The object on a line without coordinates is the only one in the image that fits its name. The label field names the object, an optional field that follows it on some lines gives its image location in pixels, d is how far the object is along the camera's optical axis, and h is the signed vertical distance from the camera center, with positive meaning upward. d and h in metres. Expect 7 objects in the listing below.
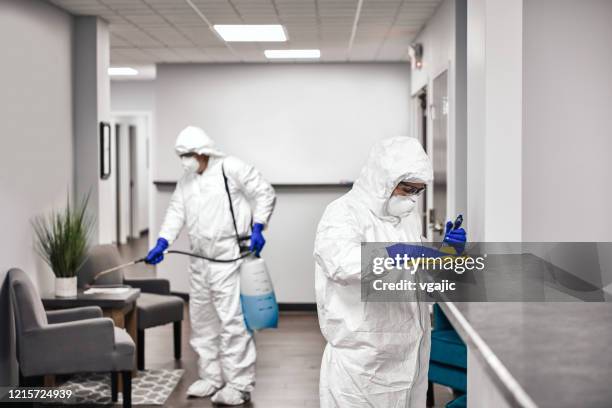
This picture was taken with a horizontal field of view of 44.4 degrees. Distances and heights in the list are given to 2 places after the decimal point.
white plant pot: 4.16 -0.56
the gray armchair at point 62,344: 3.56 -0.75
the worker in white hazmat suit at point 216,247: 4.15 -0.34
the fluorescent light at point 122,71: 7.93 +1.27
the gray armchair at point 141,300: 4.59 -0.73
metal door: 4.63 +0.23
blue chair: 3.43 -0.82
